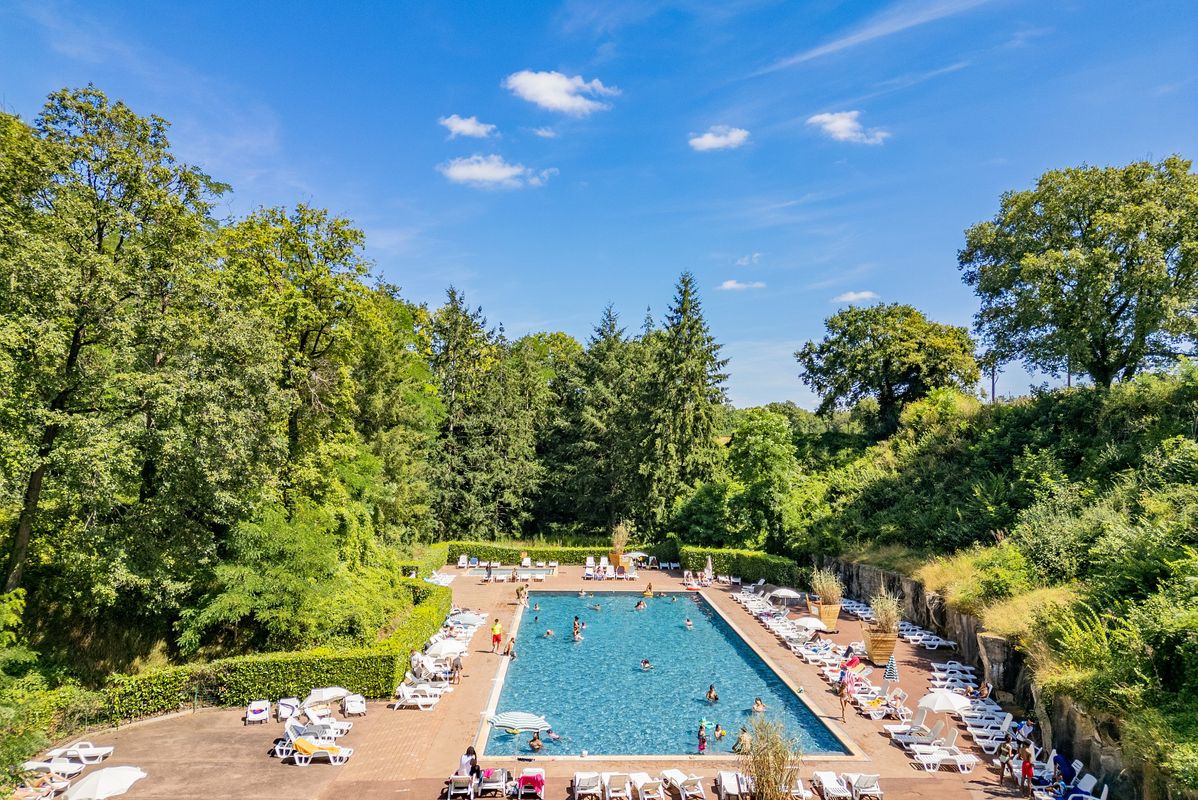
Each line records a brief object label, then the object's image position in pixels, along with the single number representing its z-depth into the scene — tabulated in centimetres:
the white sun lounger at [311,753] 1290
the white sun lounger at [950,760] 1279
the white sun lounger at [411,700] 1605
